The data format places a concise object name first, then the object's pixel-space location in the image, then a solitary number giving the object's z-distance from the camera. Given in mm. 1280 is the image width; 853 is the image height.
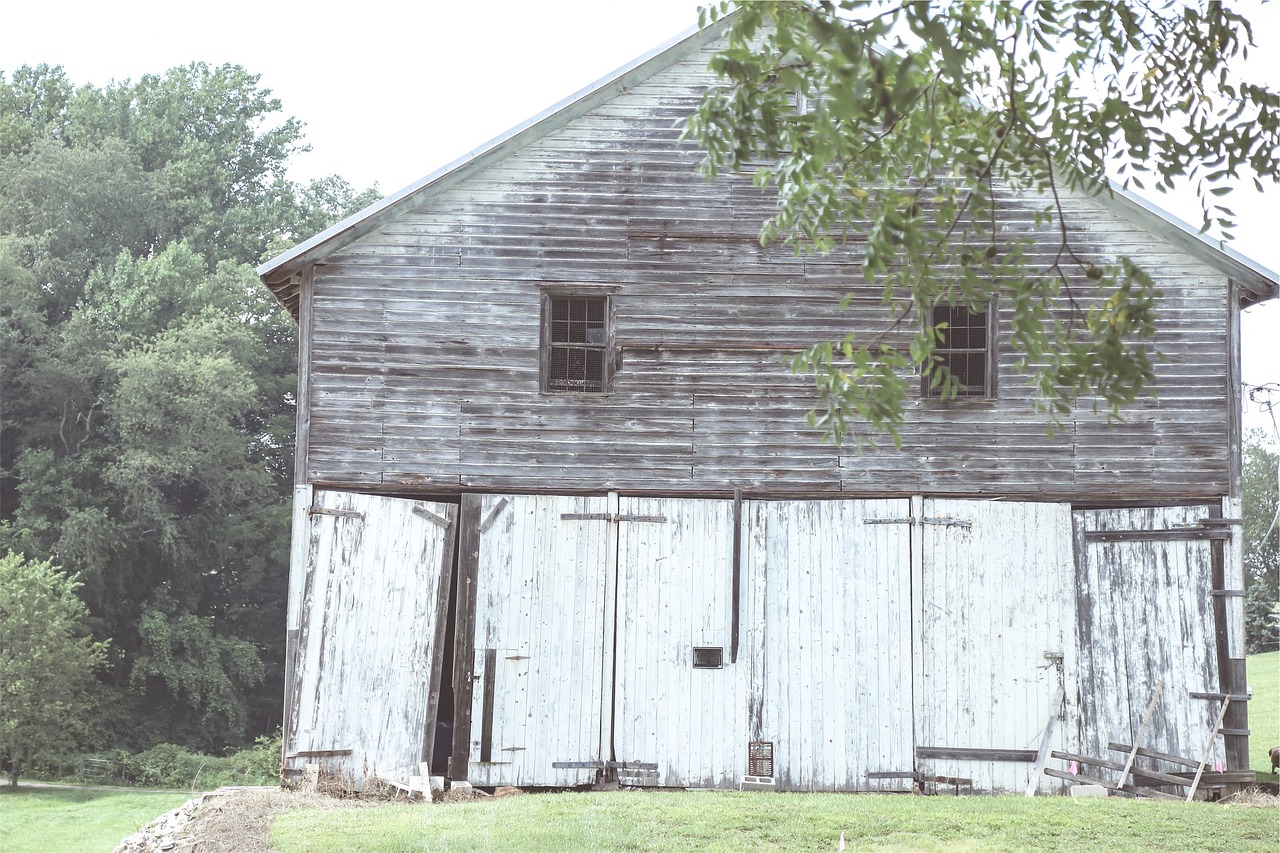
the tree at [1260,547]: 40469
